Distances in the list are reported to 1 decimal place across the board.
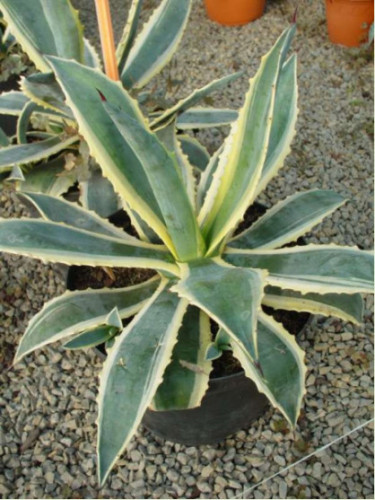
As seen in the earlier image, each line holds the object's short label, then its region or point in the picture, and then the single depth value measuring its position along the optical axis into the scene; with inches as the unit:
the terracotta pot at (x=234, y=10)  109.0
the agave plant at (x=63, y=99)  54.1
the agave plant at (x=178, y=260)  37.6
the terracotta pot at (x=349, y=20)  100.4
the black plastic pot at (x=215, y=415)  47.8
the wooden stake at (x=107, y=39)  39.2
